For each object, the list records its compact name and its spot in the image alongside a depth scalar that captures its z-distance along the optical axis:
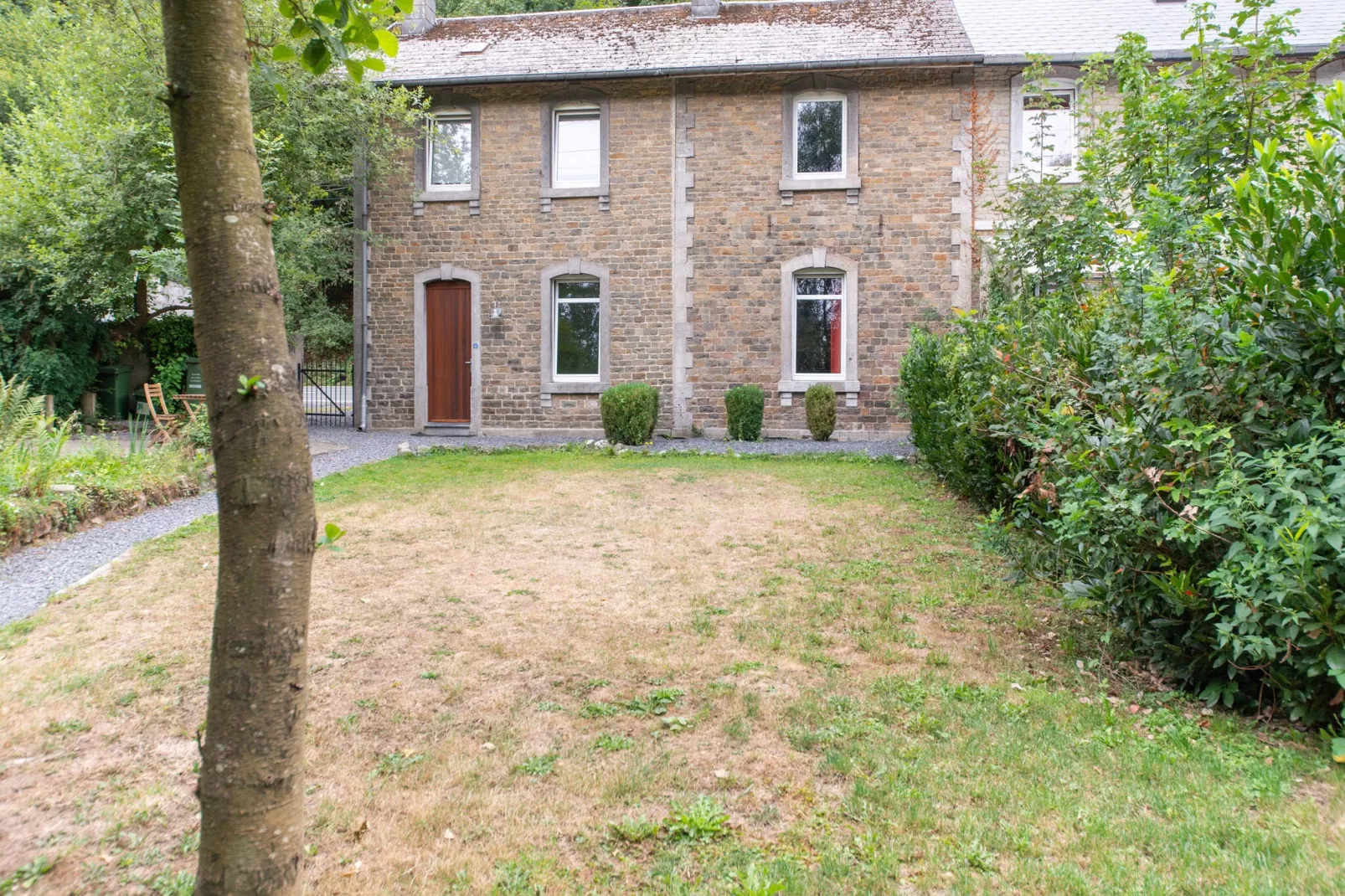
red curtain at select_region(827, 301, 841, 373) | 13.92
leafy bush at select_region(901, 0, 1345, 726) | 2.86
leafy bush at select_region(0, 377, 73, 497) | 6.38
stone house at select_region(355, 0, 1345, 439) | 13.55
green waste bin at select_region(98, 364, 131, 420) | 15.09
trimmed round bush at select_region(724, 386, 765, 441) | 13.40
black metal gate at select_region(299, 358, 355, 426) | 16.36
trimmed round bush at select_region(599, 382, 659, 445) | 12.92
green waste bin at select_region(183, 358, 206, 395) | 15.20
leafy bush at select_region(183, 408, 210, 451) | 8.97
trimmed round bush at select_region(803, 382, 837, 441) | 13.38
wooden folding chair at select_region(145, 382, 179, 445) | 9.09
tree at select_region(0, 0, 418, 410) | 12.11
